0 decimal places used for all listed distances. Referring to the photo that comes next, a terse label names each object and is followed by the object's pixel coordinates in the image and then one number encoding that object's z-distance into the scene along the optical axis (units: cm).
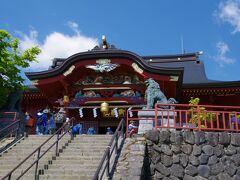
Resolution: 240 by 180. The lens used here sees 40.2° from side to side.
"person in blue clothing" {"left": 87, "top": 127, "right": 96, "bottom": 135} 1678
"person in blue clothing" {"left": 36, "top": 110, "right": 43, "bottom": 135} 1566
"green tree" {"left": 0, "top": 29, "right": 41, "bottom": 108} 1405
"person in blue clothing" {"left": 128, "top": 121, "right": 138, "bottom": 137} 1295
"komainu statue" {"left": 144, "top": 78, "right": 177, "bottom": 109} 1274
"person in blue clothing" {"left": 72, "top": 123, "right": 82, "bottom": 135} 1486
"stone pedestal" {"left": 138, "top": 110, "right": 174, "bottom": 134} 1165
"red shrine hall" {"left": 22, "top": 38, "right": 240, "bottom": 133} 1691
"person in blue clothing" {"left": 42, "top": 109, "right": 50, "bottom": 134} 1568
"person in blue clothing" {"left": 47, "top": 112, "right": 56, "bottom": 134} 1550
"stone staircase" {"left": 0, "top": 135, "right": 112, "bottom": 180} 902
